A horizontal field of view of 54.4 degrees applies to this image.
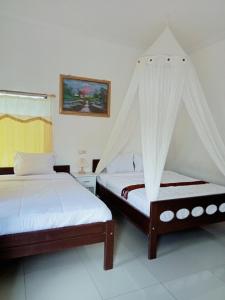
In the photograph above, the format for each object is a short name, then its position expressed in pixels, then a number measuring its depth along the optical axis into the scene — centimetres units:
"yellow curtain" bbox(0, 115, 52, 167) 338
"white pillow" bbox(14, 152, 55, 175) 325
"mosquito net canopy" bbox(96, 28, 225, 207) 243
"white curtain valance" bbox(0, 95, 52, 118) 336
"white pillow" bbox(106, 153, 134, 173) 393
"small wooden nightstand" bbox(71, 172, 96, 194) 367
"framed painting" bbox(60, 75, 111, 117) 380
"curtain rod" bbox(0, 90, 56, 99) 336
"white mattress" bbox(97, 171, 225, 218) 255
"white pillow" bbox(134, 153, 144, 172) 410
